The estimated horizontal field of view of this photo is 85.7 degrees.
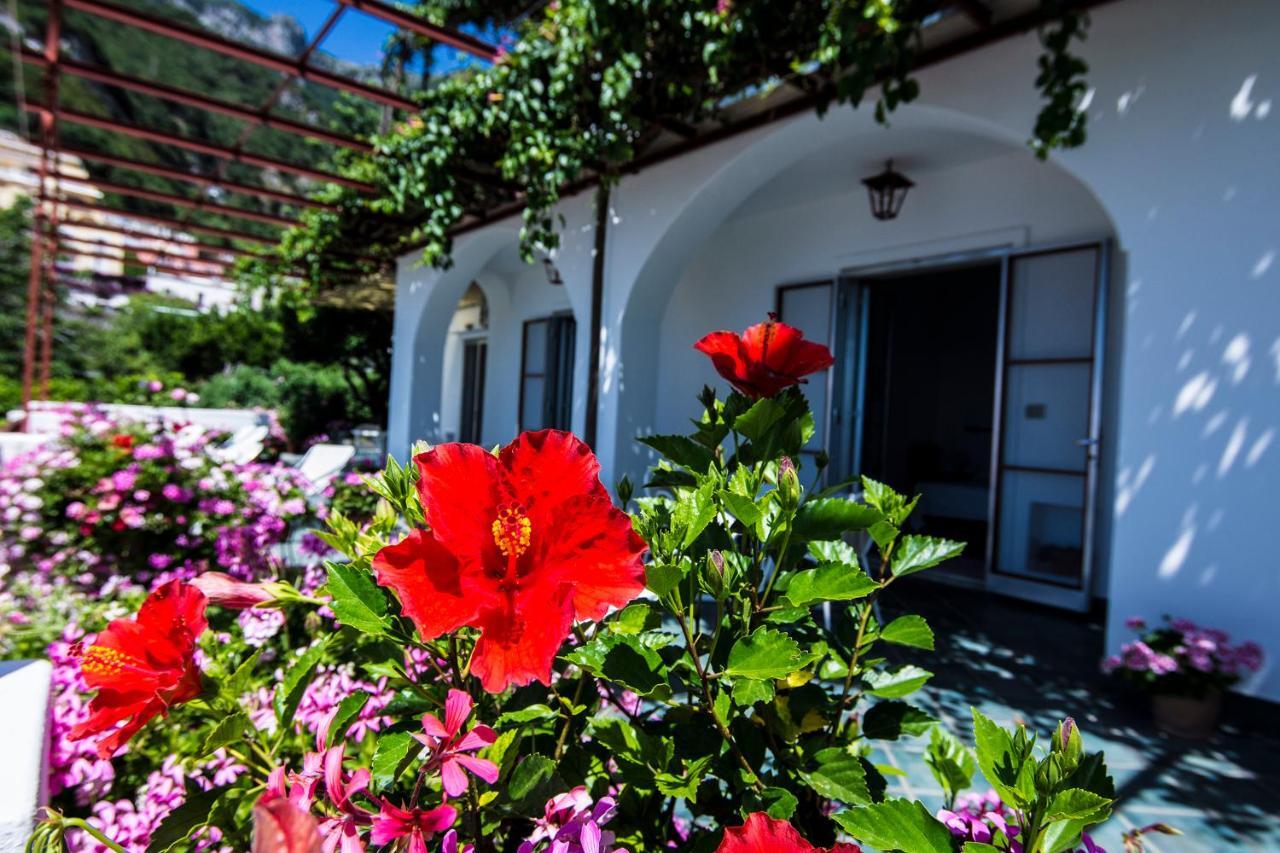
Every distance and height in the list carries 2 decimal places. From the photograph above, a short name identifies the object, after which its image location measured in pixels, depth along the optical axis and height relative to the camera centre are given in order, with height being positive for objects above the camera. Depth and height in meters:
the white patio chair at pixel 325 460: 6.10 -0.53
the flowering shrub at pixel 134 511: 3.06 -0.54
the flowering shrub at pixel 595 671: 0.49 -0.23
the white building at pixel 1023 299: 2.81 +0.94
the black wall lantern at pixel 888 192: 5.07 +1.80
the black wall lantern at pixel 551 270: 6.41 +1.37
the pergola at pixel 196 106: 3.92 +2.06
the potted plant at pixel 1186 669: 2.67 -0.88
